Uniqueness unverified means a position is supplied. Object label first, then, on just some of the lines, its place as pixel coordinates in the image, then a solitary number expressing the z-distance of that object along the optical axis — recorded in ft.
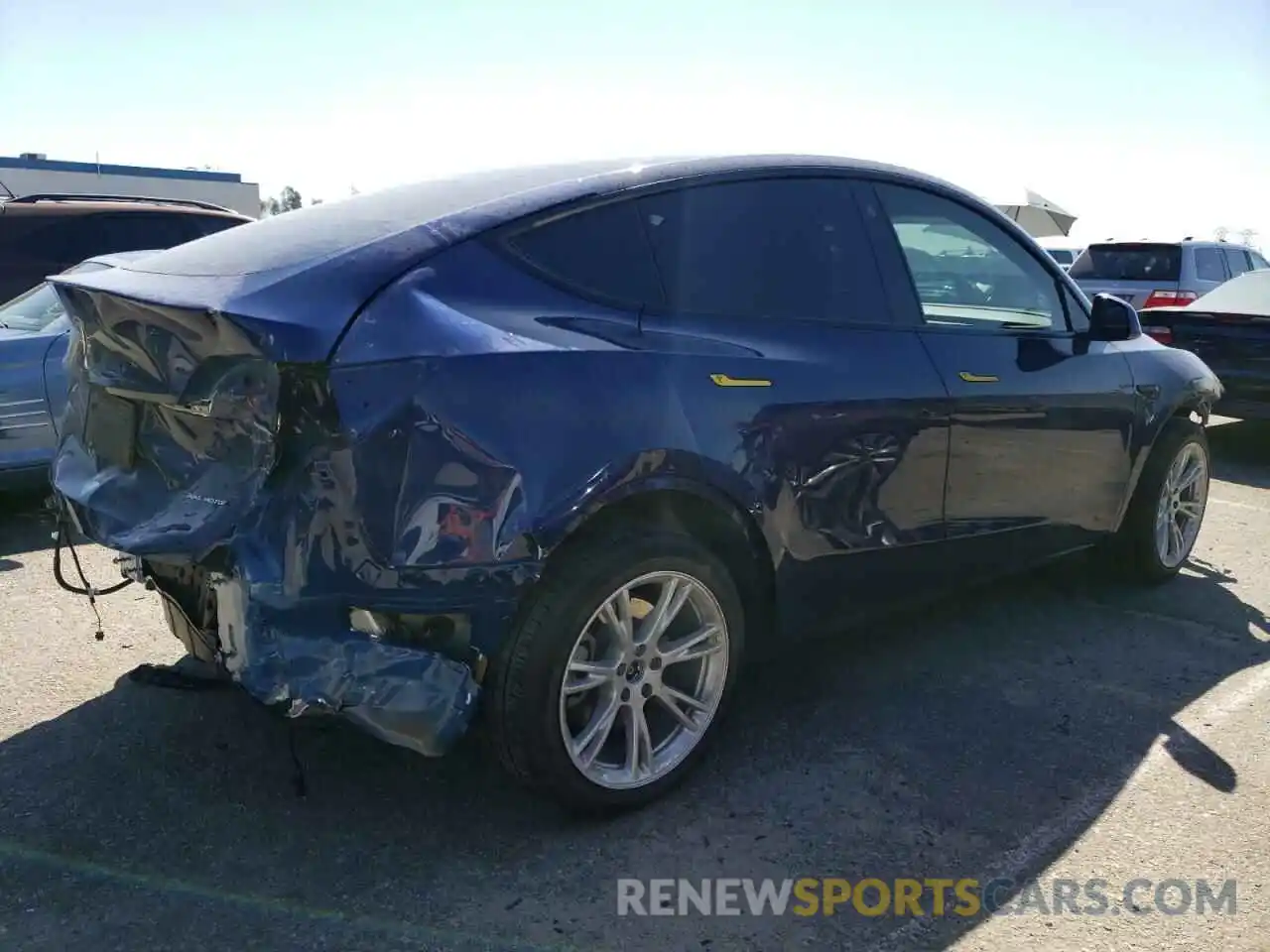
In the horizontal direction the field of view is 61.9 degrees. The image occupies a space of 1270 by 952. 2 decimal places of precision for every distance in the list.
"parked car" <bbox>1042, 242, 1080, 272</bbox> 53.16
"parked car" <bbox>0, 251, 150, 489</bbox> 17.46
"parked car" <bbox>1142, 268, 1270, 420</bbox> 25.54
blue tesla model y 7.81
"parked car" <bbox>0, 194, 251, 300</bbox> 24.00
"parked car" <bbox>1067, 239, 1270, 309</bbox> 37.45
